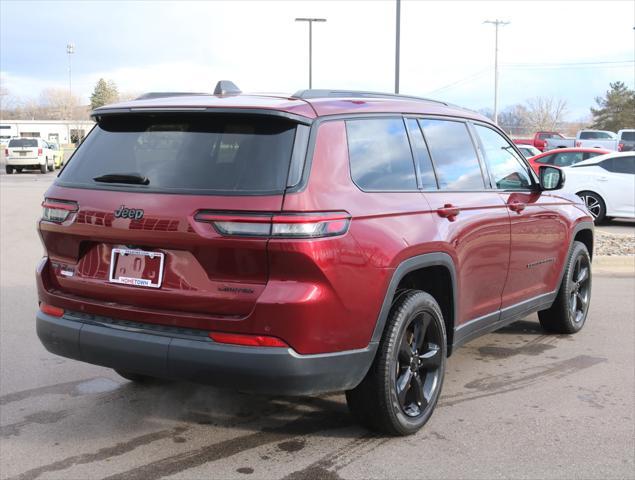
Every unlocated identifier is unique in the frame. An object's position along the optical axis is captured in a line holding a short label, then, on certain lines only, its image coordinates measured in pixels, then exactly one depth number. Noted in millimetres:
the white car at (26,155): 33562
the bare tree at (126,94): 105762
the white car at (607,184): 13945
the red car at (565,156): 17156
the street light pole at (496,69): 60781
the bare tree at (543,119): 97375
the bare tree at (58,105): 112375
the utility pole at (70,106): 106950
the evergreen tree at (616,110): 69125
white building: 101438
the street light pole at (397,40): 19922
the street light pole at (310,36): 30230
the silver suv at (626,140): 32875
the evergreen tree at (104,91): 94312
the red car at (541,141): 32688
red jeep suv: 3211
